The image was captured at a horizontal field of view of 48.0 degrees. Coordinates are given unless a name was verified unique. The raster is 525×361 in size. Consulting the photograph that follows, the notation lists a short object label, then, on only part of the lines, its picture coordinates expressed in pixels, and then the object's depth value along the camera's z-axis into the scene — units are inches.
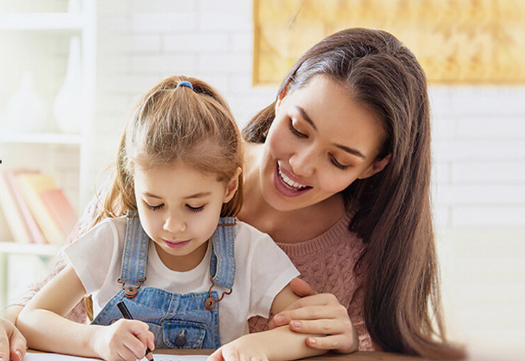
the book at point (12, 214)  93.5
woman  41.5
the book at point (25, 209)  93.8
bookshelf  99.7
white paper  32.6
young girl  35.6
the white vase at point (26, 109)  98.6
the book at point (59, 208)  97.7
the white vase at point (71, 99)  100.6
